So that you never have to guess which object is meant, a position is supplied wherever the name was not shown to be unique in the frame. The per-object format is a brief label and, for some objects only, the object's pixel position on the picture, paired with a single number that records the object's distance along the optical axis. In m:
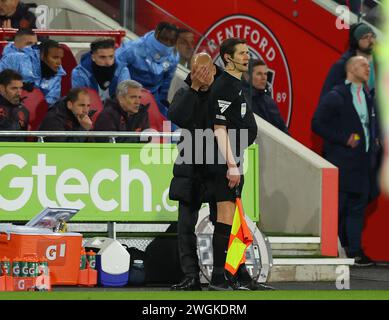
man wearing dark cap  16.38
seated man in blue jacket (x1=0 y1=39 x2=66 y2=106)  15.12
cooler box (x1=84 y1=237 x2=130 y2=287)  12.84
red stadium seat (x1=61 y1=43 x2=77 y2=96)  15.70
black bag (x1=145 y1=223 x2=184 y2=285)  13.24
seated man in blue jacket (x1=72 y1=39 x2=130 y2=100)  15.16
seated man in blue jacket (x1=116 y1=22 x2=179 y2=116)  15.59
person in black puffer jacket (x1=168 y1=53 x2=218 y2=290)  11.79
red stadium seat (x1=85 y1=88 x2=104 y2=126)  14.84
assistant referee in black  11.67
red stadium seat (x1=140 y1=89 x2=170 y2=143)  14.61
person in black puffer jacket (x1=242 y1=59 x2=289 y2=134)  15.46
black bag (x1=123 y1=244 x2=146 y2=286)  13.03
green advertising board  13.34
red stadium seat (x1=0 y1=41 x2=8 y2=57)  15.82
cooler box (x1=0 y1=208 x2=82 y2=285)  12.38
